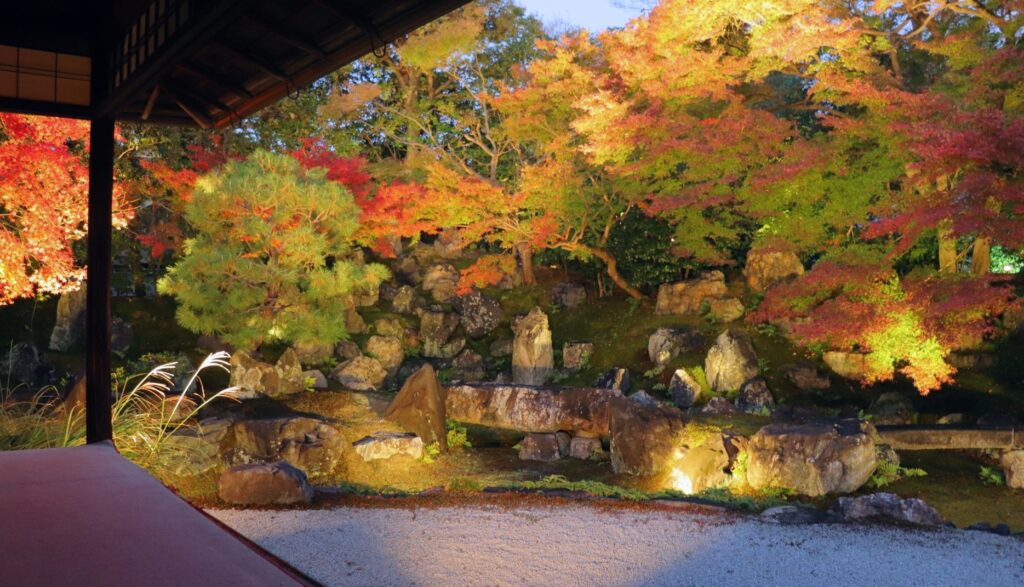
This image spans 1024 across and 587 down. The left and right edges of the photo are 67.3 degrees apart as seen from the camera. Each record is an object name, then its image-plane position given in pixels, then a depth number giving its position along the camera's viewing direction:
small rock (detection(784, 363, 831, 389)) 11.00
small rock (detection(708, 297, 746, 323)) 12.91
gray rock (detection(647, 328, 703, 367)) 12.48
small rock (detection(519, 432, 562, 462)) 9.43
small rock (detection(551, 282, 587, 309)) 15.52
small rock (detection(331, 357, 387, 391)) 12.65
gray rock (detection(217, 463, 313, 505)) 5.74
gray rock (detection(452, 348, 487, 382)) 14.14
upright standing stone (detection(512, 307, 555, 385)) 13.75
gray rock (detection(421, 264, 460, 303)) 15.73
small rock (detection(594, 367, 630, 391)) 12.27
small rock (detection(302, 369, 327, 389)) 11.70
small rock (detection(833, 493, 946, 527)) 5.81
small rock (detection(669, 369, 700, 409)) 11.36
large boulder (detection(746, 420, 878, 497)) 7.03
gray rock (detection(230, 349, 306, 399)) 10.75
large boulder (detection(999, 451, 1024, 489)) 7.65
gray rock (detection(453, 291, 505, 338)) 15.18
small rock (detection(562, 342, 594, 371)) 13.69
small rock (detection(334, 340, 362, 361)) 13.67
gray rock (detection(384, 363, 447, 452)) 9.46
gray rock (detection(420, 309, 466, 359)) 14.84
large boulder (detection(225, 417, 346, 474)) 8.29
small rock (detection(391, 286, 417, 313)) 15.51
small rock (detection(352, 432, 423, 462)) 8.69
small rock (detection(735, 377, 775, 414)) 10.75
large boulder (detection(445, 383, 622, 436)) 9.99
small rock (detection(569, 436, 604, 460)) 9.39
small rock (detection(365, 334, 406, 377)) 14.03
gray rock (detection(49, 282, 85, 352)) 12.48
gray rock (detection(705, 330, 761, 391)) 11.32
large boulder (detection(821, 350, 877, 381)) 10.72
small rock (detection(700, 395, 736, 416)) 10.73
